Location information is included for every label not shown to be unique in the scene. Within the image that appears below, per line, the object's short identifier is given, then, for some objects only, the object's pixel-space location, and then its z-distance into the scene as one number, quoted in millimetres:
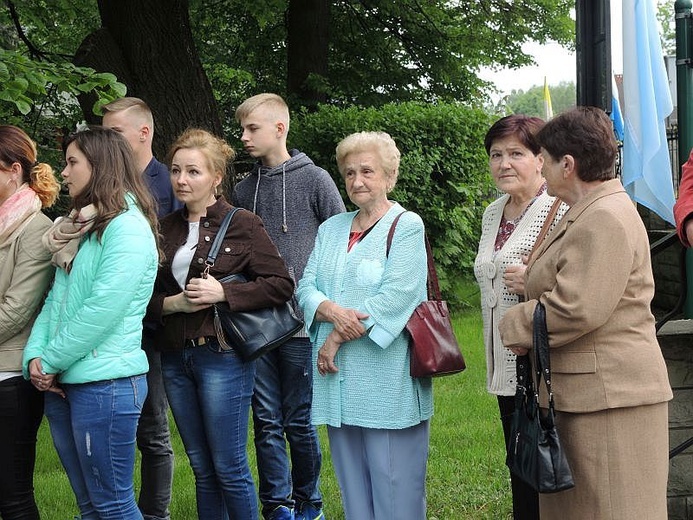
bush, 10695
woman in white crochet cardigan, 3820
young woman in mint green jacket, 3551
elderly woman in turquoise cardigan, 3842
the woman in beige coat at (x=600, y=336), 3078
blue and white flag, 5066
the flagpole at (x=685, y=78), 4535
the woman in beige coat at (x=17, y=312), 3830
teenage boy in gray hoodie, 4719
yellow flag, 6620
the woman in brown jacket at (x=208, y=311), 4031
